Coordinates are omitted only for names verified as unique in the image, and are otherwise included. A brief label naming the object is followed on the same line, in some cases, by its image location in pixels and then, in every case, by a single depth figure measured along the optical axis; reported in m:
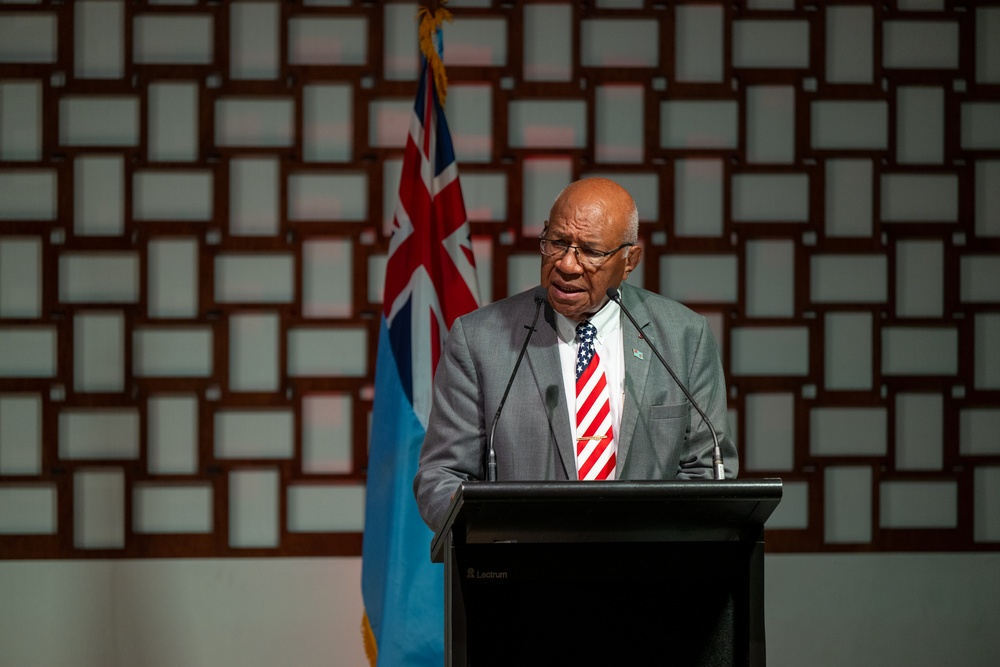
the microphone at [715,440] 9.19
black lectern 9.03
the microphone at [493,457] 9.22
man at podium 9.46
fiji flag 10.59
